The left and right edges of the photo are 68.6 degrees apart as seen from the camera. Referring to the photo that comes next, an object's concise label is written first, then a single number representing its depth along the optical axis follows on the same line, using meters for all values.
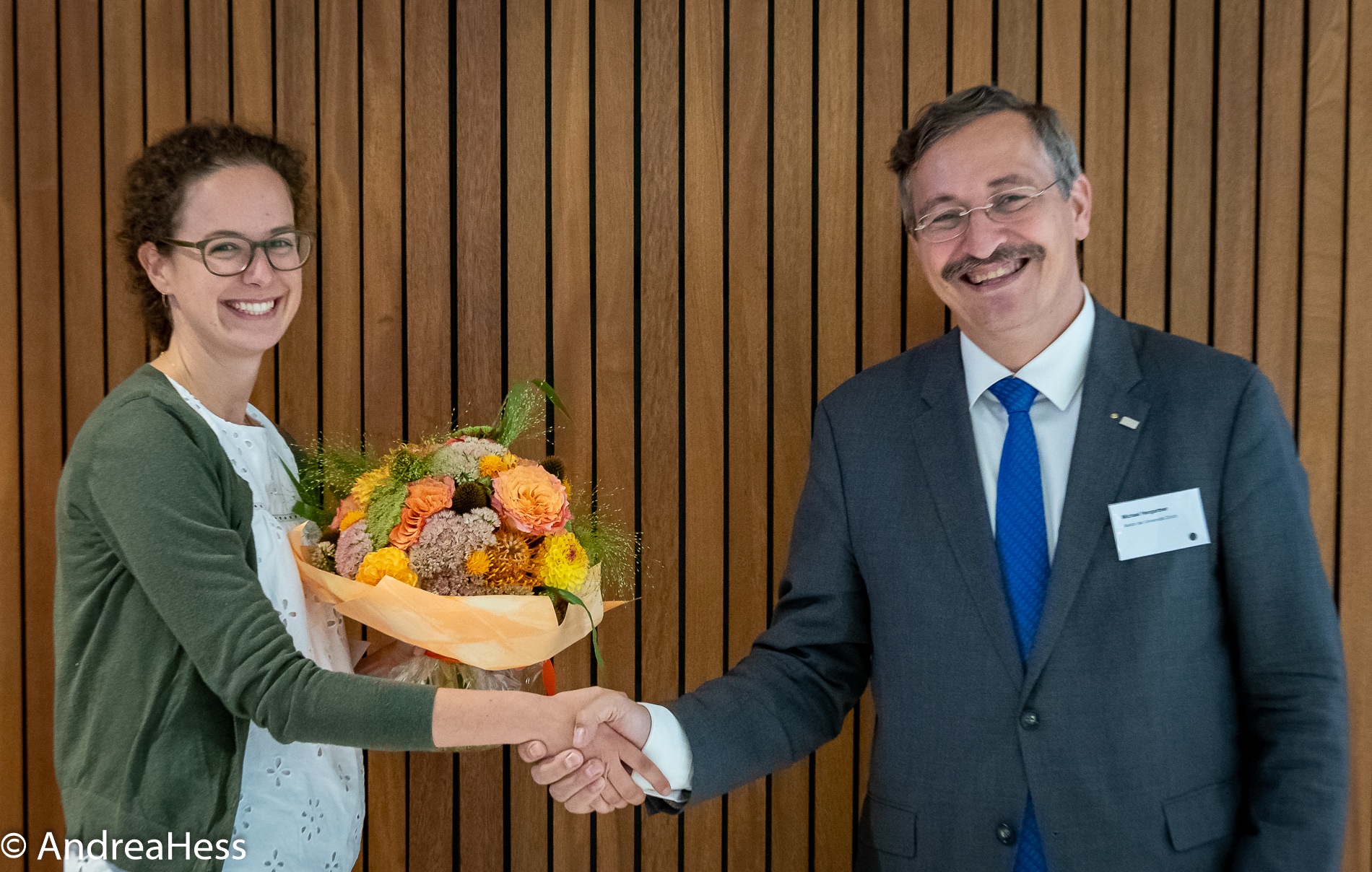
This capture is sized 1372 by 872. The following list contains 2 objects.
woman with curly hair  1.81
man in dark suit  1.85
